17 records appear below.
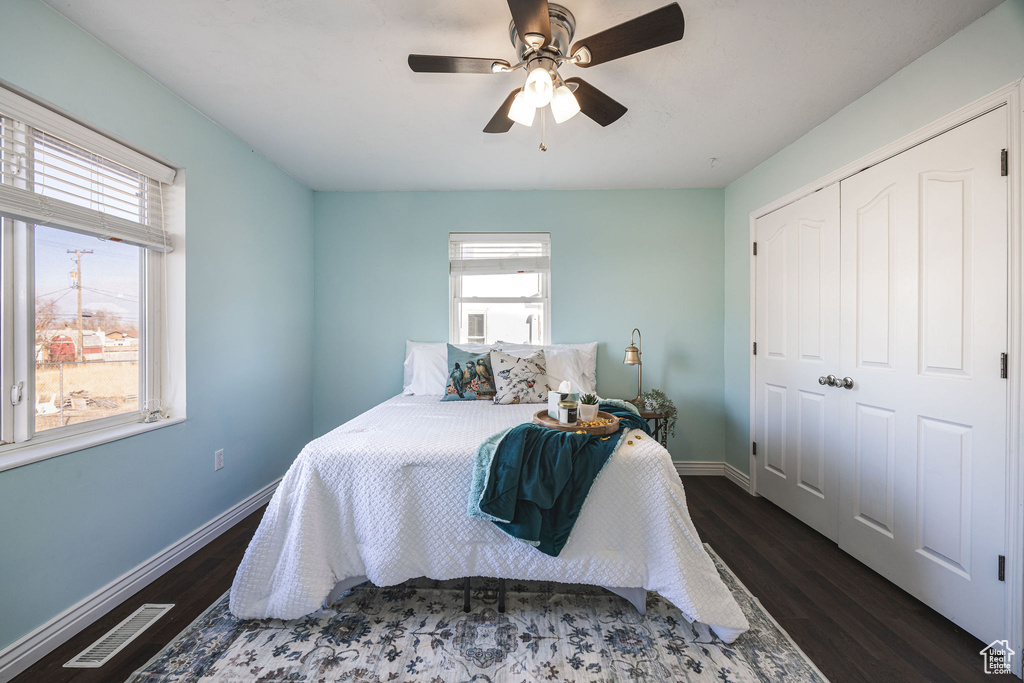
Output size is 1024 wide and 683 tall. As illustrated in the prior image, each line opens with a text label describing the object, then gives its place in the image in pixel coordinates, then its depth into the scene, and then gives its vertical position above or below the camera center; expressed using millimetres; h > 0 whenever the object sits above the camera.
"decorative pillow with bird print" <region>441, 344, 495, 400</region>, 3002 -285
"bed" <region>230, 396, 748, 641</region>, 1668 -786
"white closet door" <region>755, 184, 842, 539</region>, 2428 -95
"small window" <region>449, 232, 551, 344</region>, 3641 +484
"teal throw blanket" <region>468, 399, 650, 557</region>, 1640 -579
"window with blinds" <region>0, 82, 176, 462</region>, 1576 +285
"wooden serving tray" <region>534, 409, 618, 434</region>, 1858 -394
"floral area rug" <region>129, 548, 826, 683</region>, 1468 -1184
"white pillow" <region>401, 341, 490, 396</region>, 3291 -224
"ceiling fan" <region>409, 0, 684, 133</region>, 1347 +1058
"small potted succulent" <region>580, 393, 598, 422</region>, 1959 -331
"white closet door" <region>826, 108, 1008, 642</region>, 1611 -134
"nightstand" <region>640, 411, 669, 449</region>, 3068 -616
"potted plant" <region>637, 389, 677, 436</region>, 3156 -496
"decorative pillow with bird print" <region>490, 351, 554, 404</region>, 2900 -276
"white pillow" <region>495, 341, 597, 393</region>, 3254 -170
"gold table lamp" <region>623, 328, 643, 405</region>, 3225 -136
